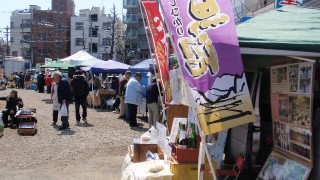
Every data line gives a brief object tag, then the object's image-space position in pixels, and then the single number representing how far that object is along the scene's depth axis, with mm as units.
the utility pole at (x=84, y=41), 66412
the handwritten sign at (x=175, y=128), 5012
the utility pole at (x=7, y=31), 57675
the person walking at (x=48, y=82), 29044
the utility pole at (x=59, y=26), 74531
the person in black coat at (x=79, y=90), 13344
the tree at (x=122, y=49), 61312
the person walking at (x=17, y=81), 40062
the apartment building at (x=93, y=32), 71500
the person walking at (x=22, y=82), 40031
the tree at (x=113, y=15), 56500
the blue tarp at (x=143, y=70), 17141
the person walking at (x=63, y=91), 11930
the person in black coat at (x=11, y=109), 12406
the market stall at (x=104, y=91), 19156
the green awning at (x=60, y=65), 24541
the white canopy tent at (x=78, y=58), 24812
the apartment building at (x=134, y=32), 68812
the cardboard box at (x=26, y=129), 11266
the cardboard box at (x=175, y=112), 6406
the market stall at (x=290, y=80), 3697
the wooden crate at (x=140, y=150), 5664
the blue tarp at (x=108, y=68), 19156
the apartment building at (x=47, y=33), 73250
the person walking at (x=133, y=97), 12500
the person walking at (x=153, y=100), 11461
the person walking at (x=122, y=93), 15062
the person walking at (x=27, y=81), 38500
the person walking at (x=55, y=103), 12333
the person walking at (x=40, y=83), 31734
